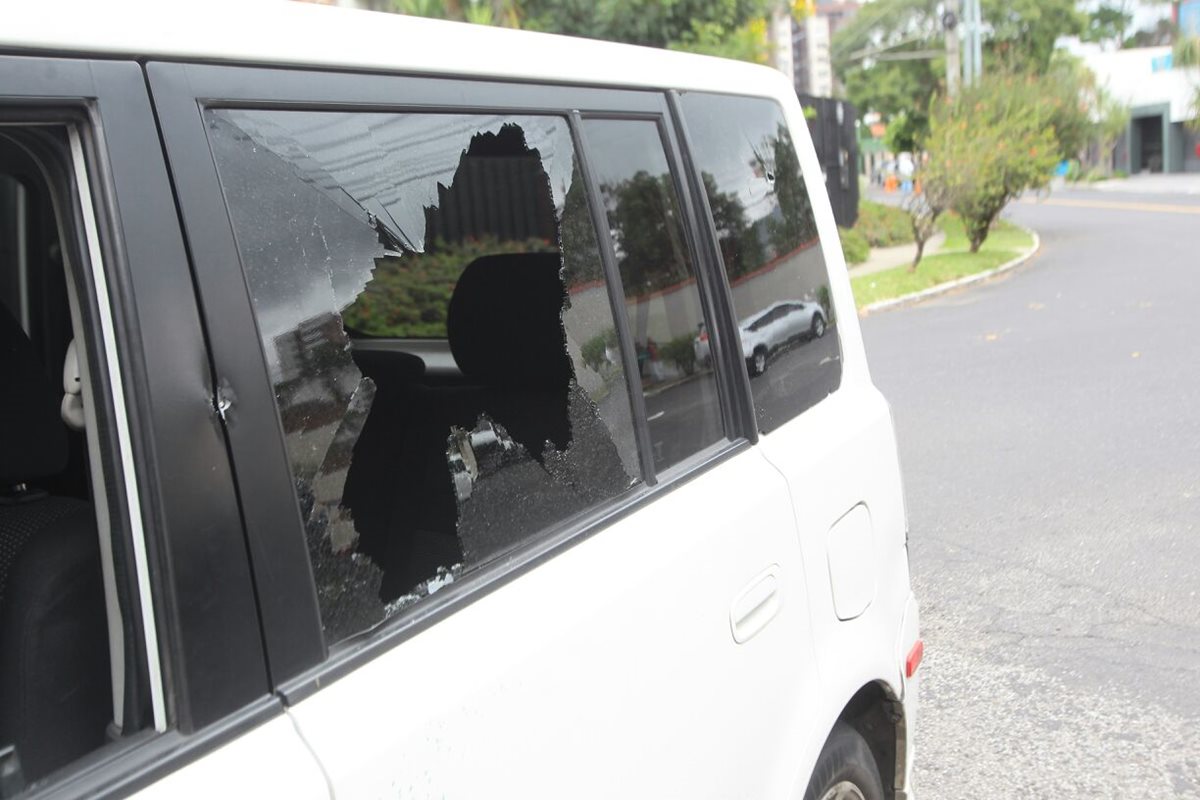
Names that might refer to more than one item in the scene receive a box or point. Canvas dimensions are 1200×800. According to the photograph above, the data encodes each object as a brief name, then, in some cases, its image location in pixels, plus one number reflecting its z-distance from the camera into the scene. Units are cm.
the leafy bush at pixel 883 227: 2403
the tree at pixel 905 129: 5234
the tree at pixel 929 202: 1858
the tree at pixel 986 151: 1889
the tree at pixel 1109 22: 6650
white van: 118
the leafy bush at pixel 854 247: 2042
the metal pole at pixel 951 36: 2905
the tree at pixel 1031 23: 4897
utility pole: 2735
